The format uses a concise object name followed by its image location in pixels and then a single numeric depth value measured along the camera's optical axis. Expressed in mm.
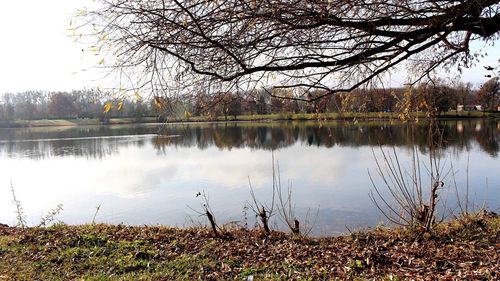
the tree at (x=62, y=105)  95688
